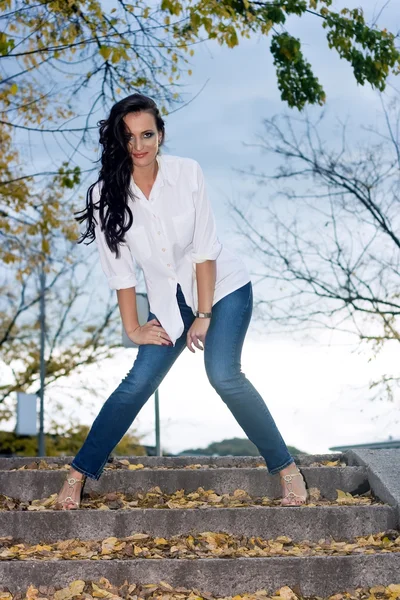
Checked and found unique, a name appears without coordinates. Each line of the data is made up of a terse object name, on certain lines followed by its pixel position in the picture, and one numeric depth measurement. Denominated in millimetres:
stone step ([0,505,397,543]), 5008
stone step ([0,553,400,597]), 4348
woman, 4785
